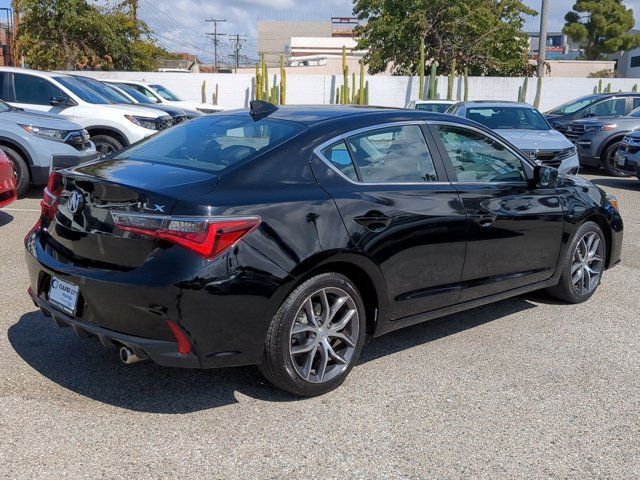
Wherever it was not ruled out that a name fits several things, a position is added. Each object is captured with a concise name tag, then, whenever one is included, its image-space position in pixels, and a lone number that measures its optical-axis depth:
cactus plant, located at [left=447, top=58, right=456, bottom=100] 27.08
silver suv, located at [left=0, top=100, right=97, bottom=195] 9.40
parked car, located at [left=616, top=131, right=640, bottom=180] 12.30
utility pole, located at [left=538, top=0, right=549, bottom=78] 27.41
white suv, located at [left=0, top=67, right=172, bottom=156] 11.41
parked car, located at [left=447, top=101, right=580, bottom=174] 11.02
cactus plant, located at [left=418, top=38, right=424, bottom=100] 26.52
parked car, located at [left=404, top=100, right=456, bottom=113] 14.98
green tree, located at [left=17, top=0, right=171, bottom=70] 27.31
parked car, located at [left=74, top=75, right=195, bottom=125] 12.77
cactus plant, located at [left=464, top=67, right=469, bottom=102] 27.44
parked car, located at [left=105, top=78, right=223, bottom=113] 17.23
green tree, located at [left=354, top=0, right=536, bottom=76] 30.80
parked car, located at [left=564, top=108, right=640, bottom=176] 14.68
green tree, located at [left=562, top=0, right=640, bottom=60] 53.41
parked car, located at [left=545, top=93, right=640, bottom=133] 16.33
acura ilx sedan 3.39
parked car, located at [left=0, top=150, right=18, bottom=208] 7.60
